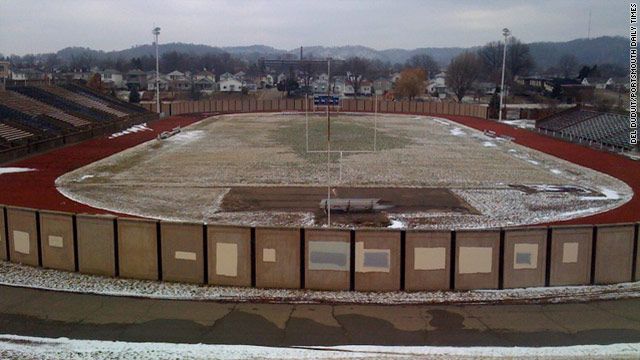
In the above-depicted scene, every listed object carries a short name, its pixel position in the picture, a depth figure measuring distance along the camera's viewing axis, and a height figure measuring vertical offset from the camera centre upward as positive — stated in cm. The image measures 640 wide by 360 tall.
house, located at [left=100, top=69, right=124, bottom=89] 16100 +303
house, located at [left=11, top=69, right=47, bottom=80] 15042 +375
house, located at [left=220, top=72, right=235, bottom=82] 17145 +347
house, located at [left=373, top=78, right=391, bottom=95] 15391 +176
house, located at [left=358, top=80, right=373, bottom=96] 16238 +73
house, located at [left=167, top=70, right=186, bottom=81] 18125 +392
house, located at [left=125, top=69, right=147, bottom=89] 16650 +302
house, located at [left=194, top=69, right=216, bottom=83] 18656 +379
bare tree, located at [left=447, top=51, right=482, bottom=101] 11699 +367
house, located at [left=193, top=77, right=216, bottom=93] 16826 +126
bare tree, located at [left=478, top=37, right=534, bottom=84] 15888 +842
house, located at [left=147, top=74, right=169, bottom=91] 16341 +161
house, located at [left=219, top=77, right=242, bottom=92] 16688 +125
